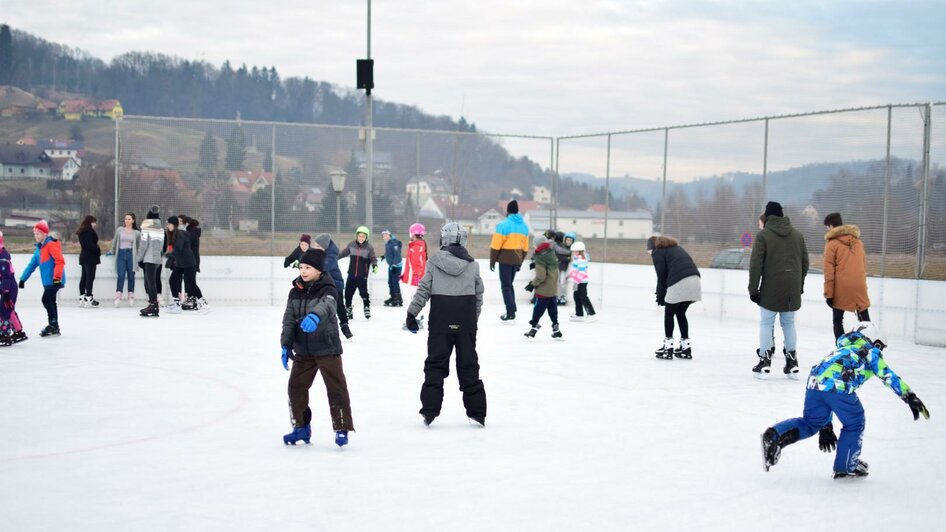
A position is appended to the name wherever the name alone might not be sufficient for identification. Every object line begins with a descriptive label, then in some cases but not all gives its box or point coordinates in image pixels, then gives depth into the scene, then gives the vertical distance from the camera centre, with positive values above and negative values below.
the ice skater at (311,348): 7.30 -0.97
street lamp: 20.70 +0.47
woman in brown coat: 11.83 -0.49
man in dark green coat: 11.17 -0.60
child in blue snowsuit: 6.46 -1.07
